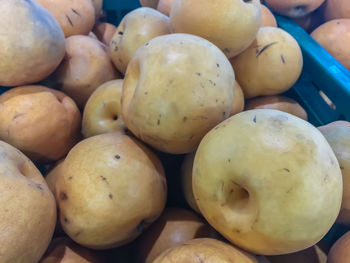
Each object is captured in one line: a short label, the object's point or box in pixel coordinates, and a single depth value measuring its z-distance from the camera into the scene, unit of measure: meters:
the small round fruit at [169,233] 0.18
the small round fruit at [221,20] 0.19
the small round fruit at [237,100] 0.21
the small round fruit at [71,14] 0.25
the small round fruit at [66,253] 0.16
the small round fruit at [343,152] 0.17
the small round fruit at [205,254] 0.13
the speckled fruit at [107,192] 0.16
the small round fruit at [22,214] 0.13
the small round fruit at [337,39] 0.30
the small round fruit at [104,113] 0.20
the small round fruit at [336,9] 0.33
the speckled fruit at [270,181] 0.12
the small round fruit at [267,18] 0.28
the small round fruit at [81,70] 0.23
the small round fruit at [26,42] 0.18
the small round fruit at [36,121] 0.19
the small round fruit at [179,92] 0.15
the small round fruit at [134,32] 0.22
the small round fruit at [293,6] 0.31
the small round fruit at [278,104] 0.24
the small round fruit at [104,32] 0.32
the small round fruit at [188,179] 0.19
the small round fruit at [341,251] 0.16
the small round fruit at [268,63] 0.22
